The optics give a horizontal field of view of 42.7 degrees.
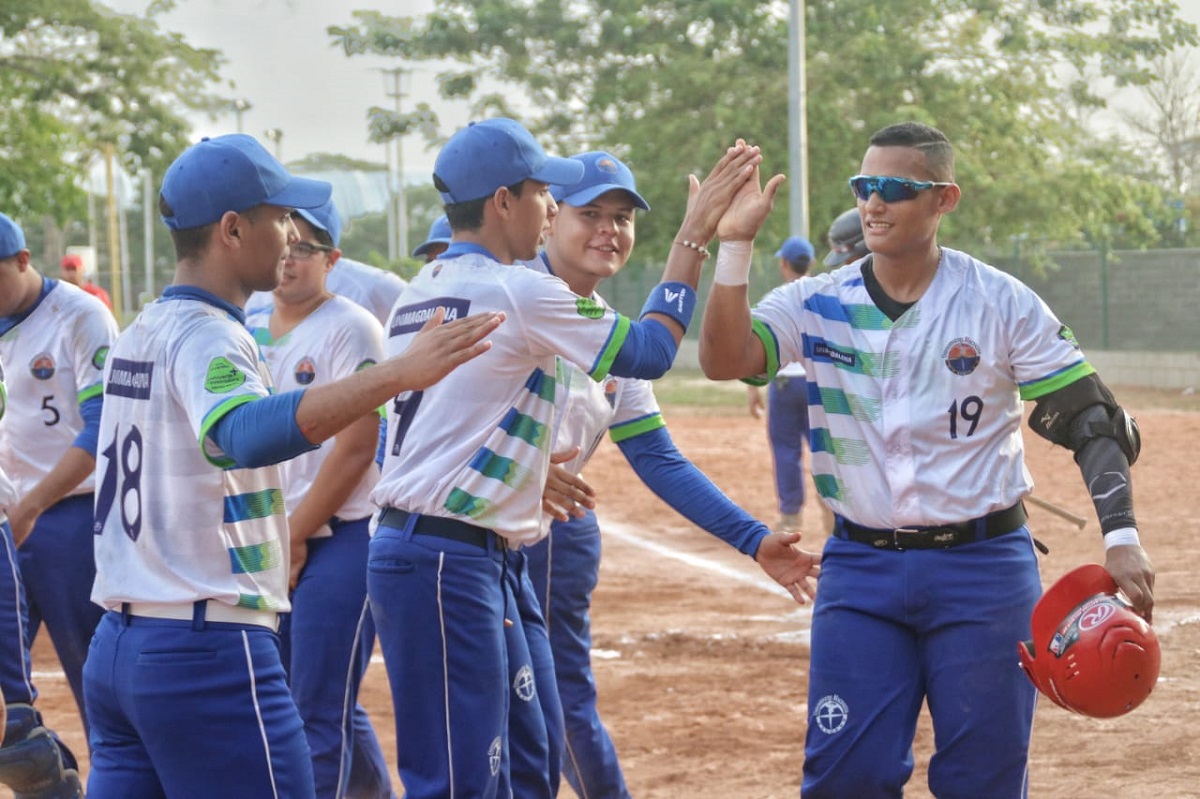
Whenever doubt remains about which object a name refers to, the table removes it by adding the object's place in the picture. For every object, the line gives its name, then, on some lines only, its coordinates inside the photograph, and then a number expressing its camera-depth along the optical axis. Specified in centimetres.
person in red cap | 1427
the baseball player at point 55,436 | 622
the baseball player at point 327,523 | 552
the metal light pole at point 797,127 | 2245
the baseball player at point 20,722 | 559
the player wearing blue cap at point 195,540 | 364
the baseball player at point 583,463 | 550
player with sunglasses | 439
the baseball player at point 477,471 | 434
